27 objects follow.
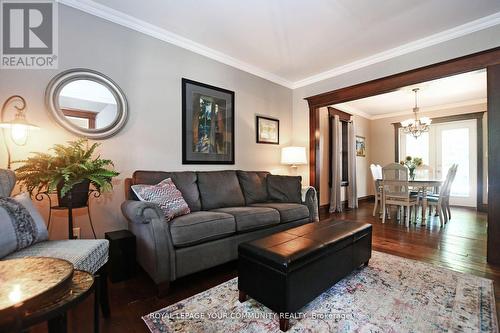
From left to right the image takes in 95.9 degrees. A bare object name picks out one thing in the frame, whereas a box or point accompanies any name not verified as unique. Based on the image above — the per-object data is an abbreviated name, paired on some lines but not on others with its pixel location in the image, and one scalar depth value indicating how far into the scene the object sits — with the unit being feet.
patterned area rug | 4.50
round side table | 2.16
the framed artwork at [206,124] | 9.73
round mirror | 6.91
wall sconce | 5.78
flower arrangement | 15.11
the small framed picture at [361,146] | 20.93
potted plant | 5.56
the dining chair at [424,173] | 18.75
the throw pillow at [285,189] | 10.28
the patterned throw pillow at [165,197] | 6.69
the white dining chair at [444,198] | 12.66
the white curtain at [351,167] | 17.75
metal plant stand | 5.91
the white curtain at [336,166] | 16.24
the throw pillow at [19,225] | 3.94
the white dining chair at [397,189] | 12.71
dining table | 12.65
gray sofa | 5.85
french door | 17.52
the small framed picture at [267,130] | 12.73
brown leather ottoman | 4.41
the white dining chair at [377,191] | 14.74
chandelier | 15.21
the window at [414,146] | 19.89
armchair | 4.08
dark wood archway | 7.74
